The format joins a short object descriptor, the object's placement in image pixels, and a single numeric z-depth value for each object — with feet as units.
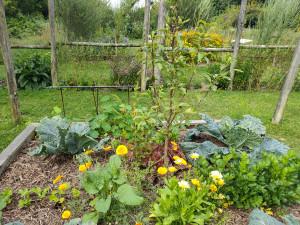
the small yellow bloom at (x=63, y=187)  5.43
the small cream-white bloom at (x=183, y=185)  4.78
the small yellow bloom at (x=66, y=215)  4.97
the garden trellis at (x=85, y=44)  10.09
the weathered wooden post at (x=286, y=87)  10.68
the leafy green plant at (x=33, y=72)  16.81
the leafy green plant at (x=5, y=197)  5.44
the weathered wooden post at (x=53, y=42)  15.16
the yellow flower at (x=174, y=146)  6.88
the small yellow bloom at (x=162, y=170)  5.20
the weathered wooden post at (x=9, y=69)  9.83
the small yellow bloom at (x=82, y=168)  5.39
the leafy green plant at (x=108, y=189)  4.88
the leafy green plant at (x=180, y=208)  4.72
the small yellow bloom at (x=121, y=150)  5.48
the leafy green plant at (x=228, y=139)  7.23
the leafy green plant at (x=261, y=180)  5.57
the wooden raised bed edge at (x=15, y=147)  7.03
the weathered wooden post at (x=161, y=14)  14.82
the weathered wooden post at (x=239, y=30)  16.59
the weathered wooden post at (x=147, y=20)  15.21
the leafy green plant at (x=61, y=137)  7.17
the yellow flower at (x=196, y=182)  5.17
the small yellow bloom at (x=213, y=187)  5.26
